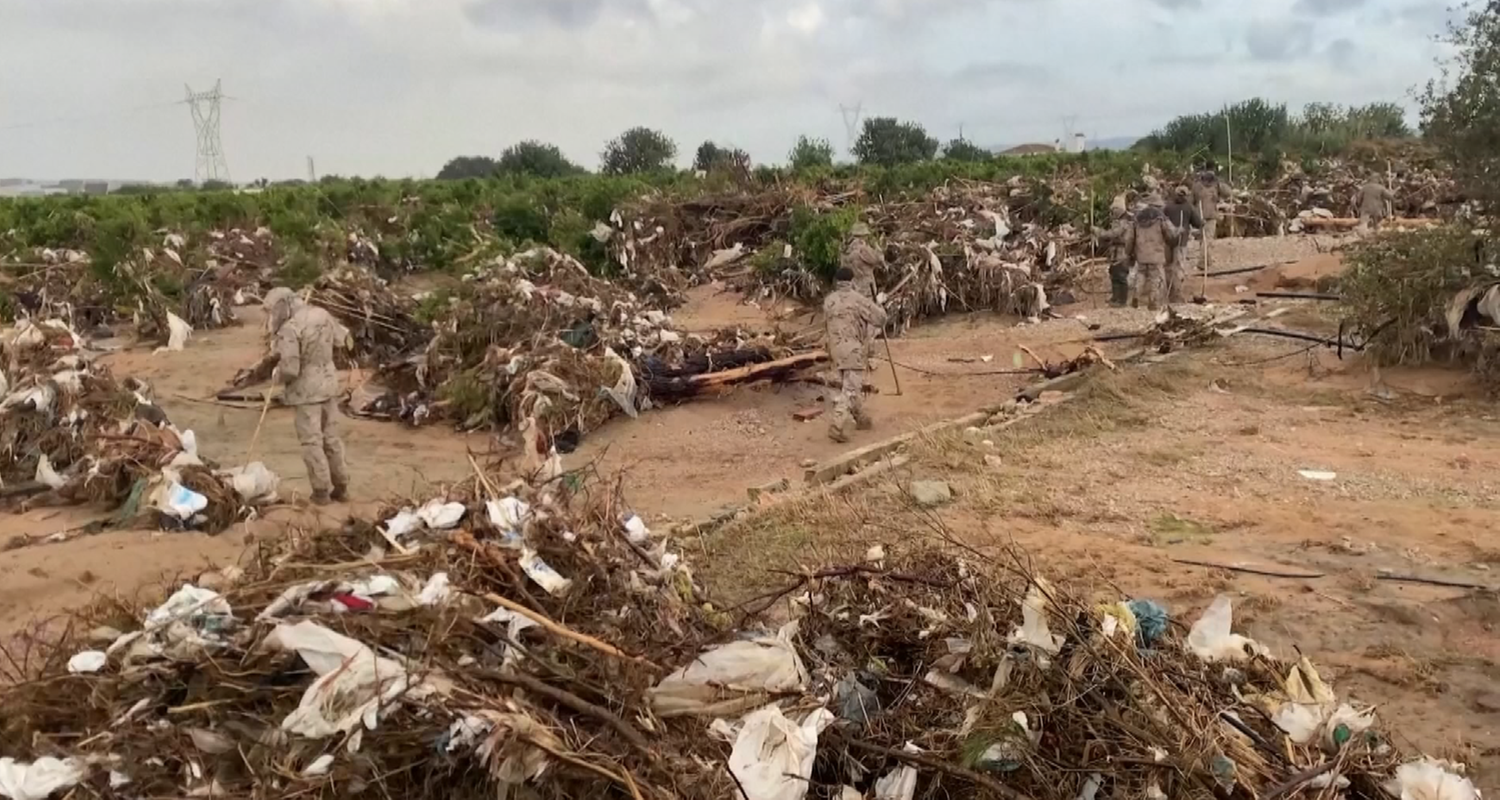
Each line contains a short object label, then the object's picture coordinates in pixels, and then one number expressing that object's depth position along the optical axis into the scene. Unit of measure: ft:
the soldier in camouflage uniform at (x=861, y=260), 36.73
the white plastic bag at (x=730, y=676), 11.76
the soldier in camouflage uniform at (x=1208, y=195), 52.43
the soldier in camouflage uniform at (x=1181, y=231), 44.57
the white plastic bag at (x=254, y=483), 25.32
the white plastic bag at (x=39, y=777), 10.66
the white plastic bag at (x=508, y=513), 13.70
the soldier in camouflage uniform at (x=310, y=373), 25.16
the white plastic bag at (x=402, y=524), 13.73
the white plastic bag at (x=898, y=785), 11.57
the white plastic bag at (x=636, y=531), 14.94
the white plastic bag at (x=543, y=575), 12.96
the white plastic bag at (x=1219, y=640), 13.37
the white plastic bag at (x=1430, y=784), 10.85
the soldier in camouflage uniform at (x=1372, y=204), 63.16
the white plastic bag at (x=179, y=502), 24.06
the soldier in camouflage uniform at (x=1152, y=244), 43.06
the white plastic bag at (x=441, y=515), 13.76
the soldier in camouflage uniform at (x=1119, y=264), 46.56
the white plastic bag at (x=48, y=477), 26.89
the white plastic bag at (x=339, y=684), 10.39
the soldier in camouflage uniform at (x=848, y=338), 30.35
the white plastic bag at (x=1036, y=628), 12.25
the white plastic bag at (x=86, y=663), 11.59
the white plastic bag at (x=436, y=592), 11.78
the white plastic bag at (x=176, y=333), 48.19
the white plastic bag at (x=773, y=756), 10.82
